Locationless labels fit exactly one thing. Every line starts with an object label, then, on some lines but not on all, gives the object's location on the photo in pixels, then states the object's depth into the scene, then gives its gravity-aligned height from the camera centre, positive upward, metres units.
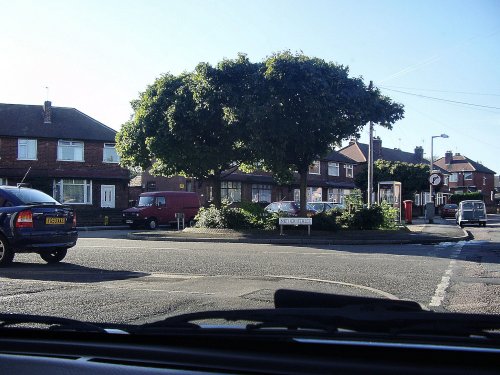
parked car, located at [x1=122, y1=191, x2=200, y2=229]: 30.33 -0.08
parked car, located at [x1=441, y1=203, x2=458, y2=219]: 49.19 -0.36
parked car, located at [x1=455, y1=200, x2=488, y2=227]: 33.16 -0.51
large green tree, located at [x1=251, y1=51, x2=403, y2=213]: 19.23 +3.79
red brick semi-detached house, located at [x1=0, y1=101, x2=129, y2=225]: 35.72 +3.54
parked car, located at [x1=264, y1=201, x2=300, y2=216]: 27.94 +0.00
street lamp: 38.87 +5.22
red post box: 32.00 -0.23
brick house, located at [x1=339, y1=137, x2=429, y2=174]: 62.31 +6.92
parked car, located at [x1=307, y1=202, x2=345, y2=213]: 30.33 +0.10
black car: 10.12 -0.31
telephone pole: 24.58 +1.73
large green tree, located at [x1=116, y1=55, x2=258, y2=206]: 20.44 +3.57
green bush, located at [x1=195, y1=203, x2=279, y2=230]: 21.69 -0.46
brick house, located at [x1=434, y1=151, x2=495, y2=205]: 78.31 +4.78
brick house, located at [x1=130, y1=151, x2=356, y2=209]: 44.06 +2.04
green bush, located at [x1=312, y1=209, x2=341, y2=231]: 20.81 -0.61
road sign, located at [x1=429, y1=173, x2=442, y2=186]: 28.16 +1.48
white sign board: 20.17 -0.55
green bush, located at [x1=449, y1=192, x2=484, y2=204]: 62.27 +1.14
